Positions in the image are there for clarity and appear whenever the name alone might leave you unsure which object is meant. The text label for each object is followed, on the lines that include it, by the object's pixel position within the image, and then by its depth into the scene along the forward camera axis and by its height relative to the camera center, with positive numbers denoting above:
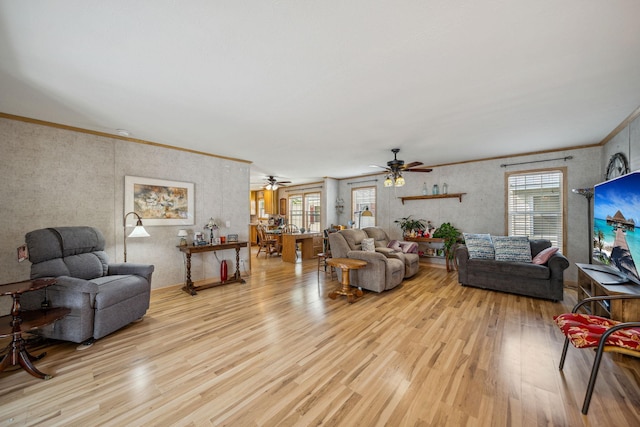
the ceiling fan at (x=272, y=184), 6.85 +0.82
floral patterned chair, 1.58 -0.86
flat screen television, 2.20 -0.14
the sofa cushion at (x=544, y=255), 3.86 -0.69
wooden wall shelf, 5.84 +0.41
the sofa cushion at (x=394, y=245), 5.61 -0.78
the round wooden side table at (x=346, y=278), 3.77 -1.04
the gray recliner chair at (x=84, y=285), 2.46 -0.81
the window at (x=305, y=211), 8.81 +0.05
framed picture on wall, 4.02 +0.21
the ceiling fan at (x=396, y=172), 4.42 +0.76
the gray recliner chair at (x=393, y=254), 4.98 -0.85
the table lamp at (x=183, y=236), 4.34 -0.44
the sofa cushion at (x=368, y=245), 4.88 -0.65
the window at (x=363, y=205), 7.57 +0.24
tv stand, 2.24 -0.84
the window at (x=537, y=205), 4.75 +0.16
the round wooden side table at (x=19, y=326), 2.01 -0.97
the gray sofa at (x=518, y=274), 3.70 -1.03
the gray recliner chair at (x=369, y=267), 4.06 -0.94
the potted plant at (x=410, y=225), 6.37 -0.33
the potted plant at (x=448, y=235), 5.57 -0.53
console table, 4.26 -0.84
